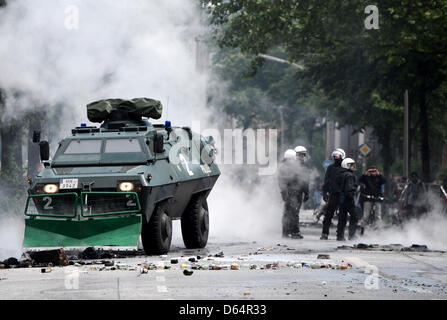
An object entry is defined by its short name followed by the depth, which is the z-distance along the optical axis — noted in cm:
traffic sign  3950
